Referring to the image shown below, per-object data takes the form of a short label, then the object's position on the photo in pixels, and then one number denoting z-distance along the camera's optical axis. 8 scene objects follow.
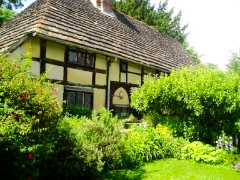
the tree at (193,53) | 57.16
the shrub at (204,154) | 11.45
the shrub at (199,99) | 12.95
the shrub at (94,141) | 8.17
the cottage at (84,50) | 14.87
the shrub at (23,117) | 6.18
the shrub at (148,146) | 10.30
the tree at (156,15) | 41.00
